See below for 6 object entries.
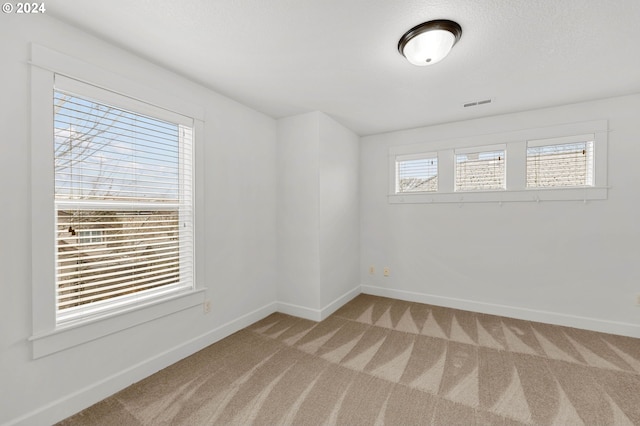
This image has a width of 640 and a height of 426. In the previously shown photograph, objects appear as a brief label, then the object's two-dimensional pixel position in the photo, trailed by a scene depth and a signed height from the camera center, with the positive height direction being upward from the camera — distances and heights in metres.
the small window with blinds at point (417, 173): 3.67 +0.53
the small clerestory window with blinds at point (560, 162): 2.91 +0.55
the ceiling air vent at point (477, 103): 2.84 +1.17
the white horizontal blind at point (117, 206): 1.69 +0.02
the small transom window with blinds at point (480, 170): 3.29 +0.52
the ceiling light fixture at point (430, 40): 1.65 +1.11
